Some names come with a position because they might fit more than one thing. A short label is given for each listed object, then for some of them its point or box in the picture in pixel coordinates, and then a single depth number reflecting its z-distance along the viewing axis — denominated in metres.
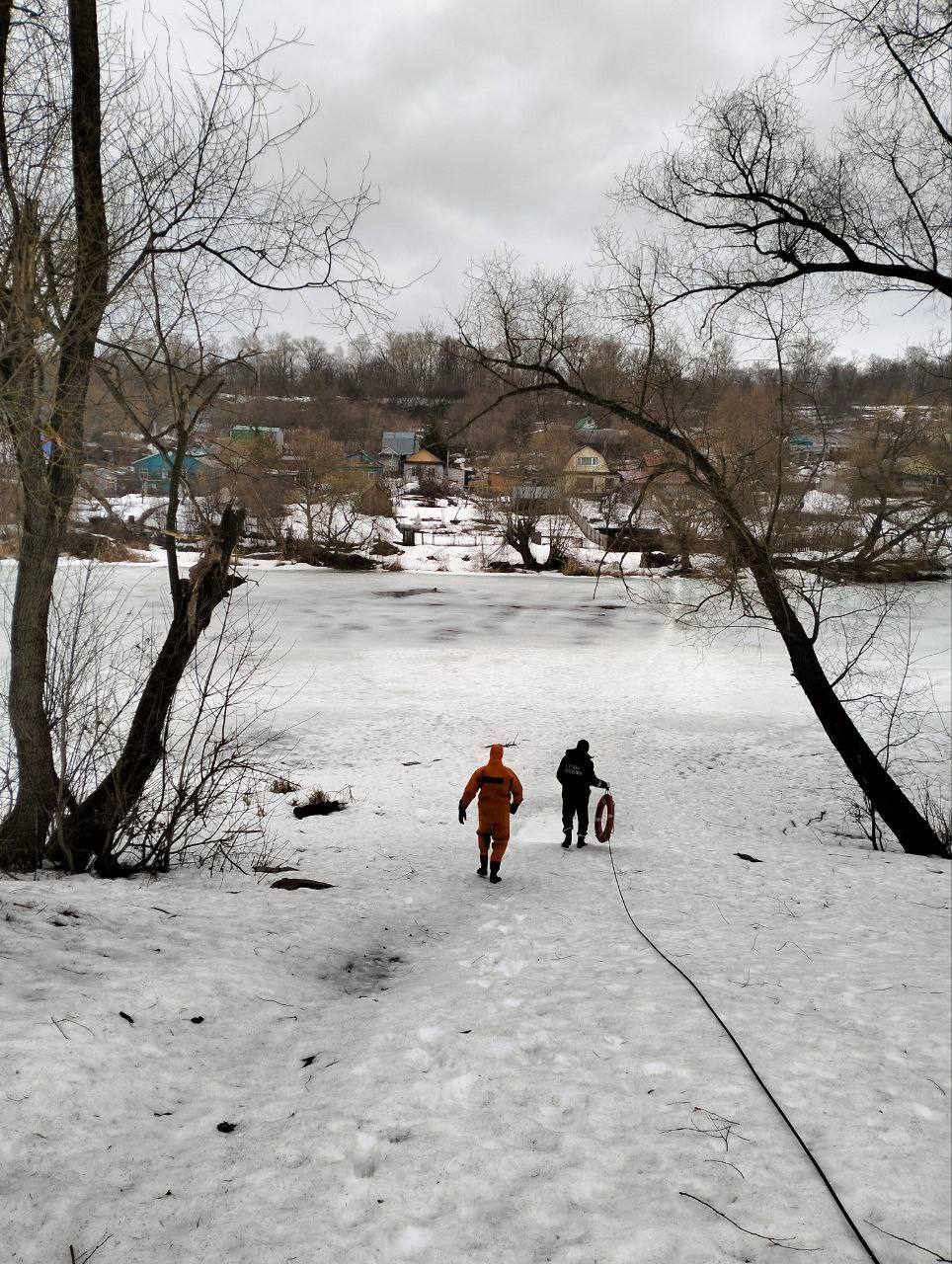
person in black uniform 8.80
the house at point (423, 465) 76.75
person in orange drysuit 7.70
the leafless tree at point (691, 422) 8.58
